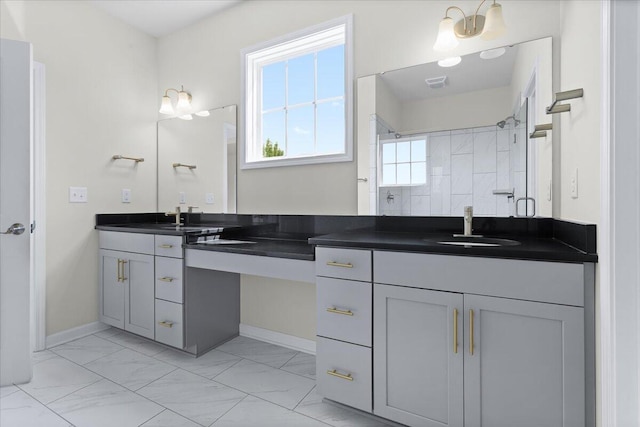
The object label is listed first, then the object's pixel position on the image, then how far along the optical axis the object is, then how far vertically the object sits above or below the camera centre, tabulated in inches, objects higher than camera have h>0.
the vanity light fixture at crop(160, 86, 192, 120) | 114.9 +37.6
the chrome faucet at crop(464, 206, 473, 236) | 67.8 -1.4
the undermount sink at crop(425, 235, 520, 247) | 63.5 -5.3
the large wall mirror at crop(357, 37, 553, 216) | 66.9 +16.8
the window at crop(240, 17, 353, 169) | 90.6 +33.4
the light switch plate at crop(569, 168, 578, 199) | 53.2 +4.6
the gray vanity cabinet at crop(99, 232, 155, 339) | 92.6 -20.1
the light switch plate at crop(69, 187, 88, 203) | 100.8 +5.6
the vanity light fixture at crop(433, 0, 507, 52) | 70.9 +39.0
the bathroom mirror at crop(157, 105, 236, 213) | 107.3 +17.2
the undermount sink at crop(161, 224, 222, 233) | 89.1 -4.4
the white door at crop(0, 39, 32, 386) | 73.7 +1.6
